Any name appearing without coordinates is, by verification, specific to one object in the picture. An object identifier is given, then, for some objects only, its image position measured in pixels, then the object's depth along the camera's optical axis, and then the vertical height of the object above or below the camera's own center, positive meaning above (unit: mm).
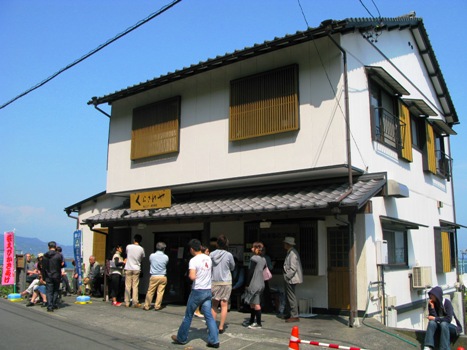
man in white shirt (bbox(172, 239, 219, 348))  7922 -1018
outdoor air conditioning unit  12820 -966
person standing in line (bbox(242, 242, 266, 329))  9297 -904
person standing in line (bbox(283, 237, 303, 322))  10023 -799
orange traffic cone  6143 -1367
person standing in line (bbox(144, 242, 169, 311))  11969 -911
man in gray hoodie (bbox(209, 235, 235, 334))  8875 -674
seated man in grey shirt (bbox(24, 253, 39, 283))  15680 -1074
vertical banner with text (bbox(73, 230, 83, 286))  16484 -526
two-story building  10609 +2248
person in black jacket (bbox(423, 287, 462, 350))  8406 -1505
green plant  16828 -1937
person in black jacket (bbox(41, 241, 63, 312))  11836 -842
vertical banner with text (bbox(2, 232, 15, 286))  15789 -694
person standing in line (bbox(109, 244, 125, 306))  13469 -921
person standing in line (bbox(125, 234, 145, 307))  12547 -722
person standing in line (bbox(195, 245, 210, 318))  8828 -178
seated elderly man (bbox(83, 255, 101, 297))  16047 -1418
